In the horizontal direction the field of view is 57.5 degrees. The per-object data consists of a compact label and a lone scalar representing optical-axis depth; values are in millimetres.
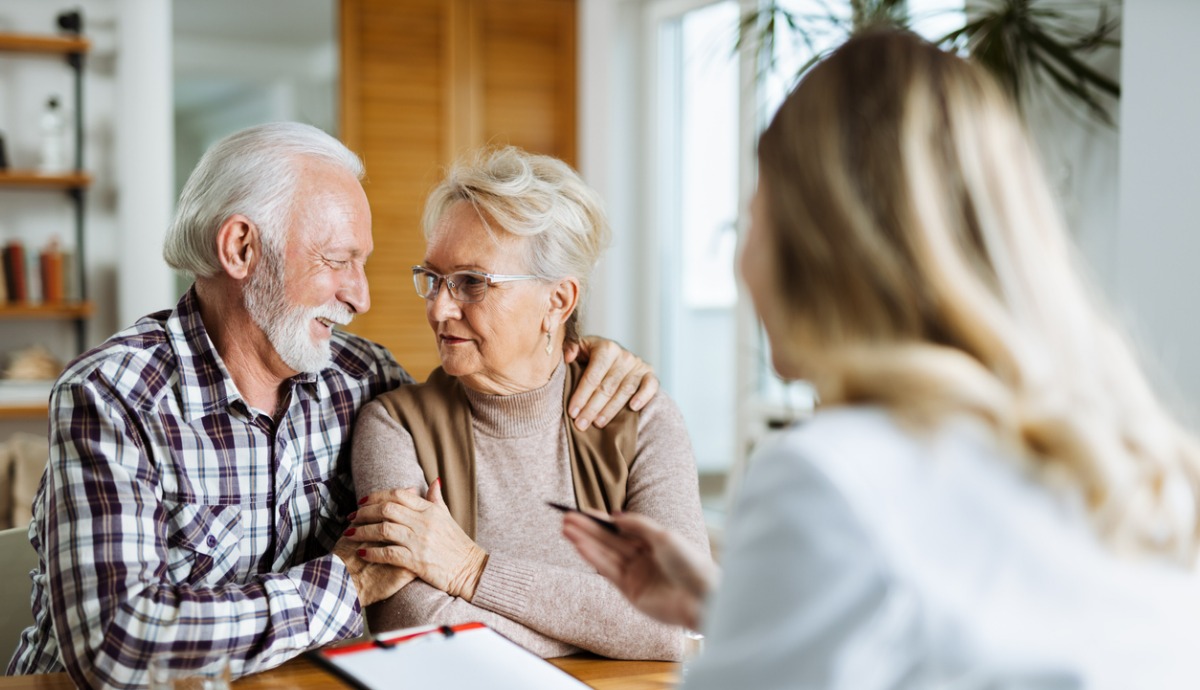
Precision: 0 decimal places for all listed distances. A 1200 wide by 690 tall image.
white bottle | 4684
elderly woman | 1693
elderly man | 1341
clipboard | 1147
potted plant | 2818
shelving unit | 4539
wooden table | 1325
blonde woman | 687
